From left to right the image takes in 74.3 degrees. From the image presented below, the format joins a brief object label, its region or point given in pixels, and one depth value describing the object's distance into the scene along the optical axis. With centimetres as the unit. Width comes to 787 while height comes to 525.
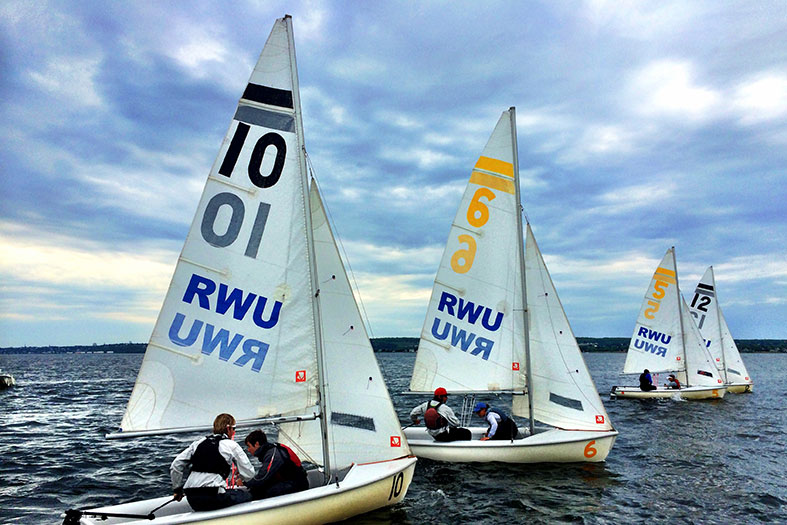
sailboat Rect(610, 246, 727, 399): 2642
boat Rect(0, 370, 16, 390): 3937
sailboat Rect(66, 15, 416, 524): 739
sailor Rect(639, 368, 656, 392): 2538
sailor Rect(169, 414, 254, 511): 637
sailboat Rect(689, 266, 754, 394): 3172
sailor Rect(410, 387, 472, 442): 1188
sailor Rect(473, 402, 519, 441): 1182
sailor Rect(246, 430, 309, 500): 702
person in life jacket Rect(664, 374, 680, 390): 2581
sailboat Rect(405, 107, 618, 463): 1266
